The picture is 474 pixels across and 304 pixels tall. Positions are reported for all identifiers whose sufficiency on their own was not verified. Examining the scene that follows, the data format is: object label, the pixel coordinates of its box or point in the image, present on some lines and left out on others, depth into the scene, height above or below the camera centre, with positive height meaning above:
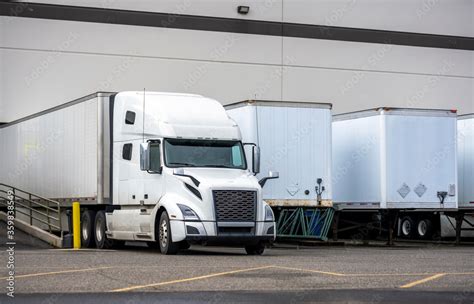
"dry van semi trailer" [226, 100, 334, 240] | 25.48 +0.54
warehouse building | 34.38 +4.92
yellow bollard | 24.64 -1.13
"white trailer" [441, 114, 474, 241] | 30.37 +0.09
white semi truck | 20.30 +0.11
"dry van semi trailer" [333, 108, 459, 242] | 27.38 +0.37
